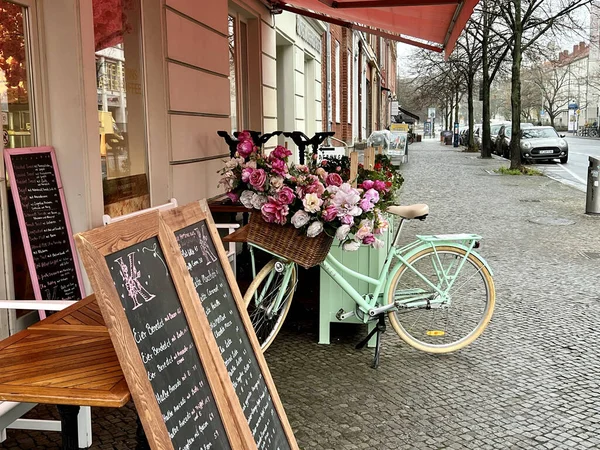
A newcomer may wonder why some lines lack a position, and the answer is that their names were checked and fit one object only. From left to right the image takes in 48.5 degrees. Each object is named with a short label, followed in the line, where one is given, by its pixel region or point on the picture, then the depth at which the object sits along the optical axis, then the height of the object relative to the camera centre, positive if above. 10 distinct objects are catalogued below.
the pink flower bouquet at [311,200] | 3.76 -0.36
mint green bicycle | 4.28 -0.98
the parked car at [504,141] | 29.25 -0.36
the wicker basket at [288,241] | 3.87 -0.61
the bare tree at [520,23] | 19.26 +3.22
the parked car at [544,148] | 24.55 -0.57
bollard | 10.60 -0.94
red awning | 7.27 +1.49
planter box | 4.63 -1.02
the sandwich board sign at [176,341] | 1.77 -0.61
